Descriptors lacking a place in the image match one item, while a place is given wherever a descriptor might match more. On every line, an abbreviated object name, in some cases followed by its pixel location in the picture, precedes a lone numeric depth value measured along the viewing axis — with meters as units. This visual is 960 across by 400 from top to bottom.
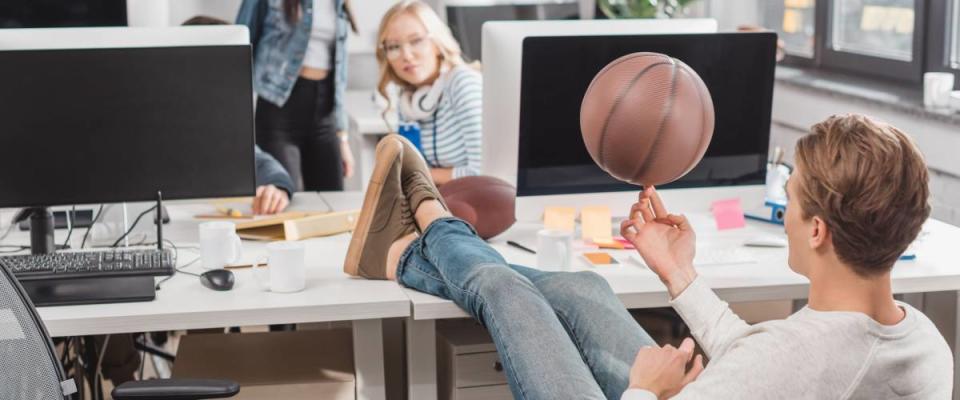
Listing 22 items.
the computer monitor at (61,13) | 3.50
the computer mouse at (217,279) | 2.10
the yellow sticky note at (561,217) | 2.44
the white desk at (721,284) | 2.09
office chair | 1.61
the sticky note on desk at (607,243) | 2.42
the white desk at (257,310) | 1.97
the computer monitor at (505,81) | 2.47
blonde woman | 3.13
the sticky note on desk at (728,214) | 2.56
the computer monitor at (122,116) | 2.21
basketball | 1.96
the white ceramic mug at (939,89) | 3.36
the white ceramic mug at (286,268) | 2.07
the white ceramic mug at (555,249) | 2.21
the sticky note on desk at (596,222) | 2.46
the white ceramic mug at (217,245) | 2.26
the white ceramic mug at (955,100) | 3.22
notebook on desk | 2.50
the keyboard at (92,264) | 2.07
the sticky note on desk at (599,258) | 2.30
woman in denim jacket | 3.95
